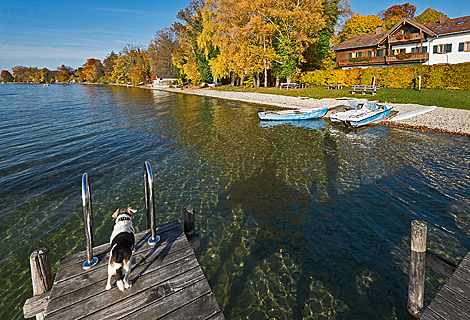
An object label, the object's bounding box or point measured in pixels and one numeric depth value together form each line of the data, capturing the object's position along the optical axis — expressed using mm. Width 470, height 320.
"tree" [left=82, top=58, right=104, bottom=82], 156675
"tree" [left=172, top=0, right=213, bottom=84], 65688
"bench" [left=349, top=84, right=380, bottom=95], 31891
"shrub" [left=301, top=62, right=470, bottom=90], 29531
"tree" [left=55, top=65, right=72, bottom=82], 190875
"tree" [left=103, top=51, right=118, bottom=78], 150500
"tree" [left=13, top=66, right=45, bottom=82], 190750
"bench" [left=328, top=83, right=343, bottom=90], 39572
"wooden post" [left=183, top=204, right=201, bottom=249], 5894
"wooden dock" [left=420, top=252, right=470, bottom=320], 3707
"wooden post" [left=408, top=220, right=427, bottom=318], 4555
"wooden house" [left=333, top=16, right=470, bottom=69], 36719
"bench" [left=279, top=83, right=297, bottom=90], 42559
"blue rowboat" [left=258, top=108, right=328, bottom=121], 25000
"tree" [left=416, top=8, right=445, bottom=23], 66125
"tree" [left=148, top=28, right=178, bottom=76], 87875
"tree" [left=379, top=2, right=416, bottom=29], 74662
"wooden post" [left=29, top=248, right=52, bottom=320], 3836
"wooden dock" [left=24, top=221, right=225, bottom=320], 3602
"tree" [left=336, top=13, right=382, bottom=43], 64938
